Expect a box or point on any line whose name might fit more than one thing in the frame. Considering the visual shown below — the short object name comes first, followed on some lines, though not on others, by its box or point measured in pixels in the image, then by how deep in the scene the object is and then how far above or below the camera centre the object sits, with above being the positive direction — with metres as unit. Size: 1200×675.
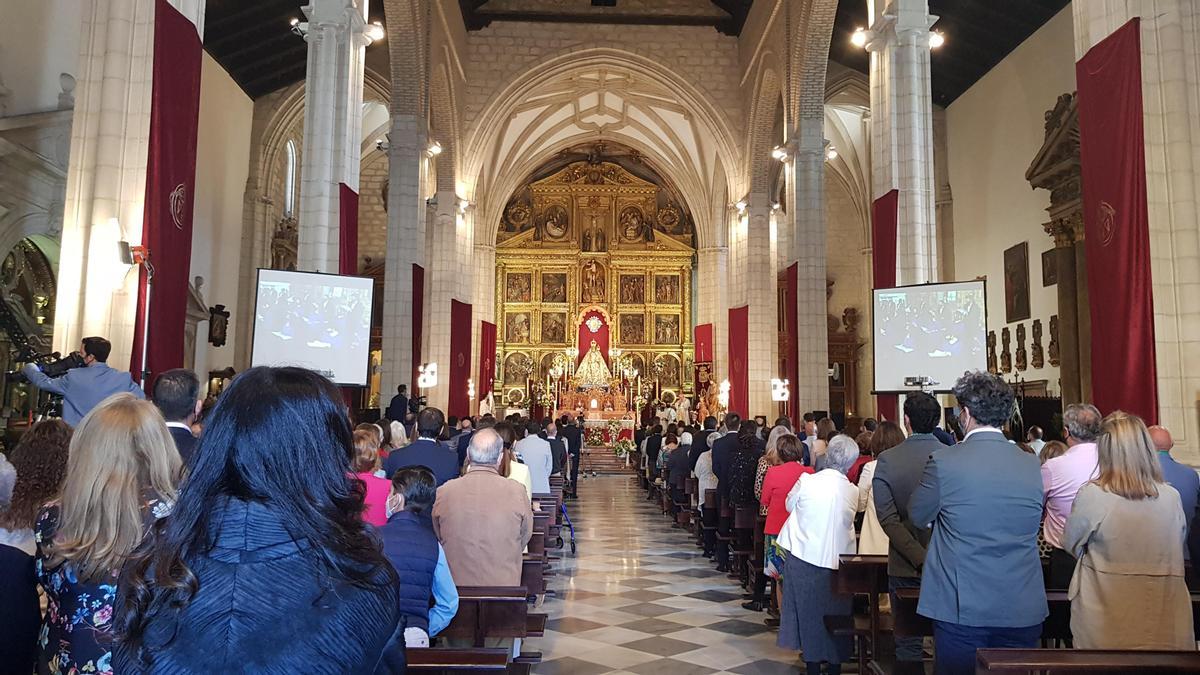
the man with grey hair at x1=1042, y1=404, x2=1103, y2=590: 4.54 -0.24
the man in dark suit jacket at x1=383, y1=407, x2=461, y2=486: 5.71 -0.26
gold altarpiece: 31.66 +5.24
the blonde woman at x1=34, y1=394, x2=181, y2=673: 2.12 -0.26
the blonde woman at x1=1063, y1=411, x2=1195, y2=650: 3.33 -0.48
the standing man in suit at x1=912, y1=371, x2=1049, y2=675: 3.09 -0.41
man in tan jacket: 4.45 -0.53
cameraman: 4.59 +0.14
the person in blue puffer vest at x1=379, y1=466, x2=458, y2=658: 3.07 -0.56
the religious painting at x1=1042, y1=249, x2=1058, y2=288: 14.86 +2.69
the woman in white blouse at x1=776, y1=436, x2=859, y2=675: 4.74 -0.70
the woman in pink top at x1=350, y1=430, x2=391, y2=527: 4.36 -0.33
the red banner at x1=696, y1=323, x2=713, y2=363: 26.67 +2.38
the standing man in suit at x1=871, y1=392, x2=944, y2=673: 4.02 -0.28
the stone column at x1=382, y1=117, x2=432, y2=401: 14.57 +3.07
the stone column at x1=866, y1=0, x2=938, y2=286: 9.55 +3.30
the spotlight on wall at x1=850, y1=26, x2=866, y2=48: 10.23 +4.57
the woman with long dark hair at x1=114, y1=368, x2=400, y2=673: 1.19 -0.21
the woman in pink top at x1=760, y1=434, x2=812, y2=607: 5.50 -0.42
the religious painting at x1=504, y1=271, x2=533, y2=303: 31.98 +4.77
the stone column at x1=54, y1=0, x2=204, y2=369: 5.67 +1.55
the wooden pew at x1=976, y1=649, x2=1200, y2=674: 2.63 -0.72
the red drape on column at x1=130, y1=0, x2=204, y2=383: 5.93 +1.58
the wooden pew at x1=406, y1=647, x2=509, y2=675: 2.71 -0.76
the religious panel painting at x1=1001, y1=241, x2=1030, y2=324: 16.16 +2.65
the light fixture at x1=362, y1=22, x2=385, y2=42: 10.54 +4.65
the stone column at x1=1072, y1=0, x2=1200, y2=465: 6.08 +1.67
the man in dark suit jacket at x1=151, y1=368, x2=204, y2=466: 3.41 +0.05
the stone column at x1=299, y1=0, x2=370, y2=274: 9.84 +3.35
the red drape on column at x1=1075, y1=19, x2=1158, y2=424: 6.23 +1.44
